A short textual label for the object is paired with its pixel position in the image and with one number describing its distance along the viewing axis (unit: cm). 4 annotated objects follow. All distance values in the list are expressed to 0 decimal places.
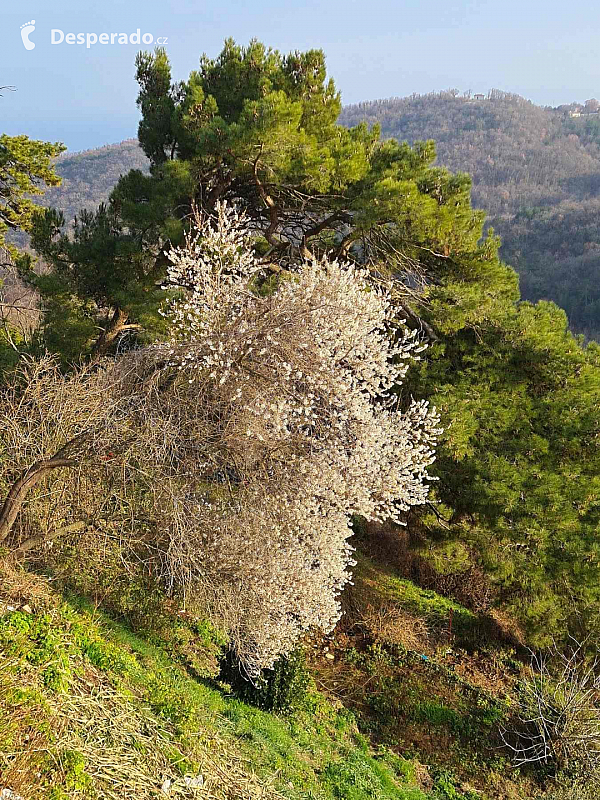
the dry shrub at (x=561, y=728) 815
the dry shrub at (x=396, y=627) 1079
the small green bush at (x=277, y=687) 717
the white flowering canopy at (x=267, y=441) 632
